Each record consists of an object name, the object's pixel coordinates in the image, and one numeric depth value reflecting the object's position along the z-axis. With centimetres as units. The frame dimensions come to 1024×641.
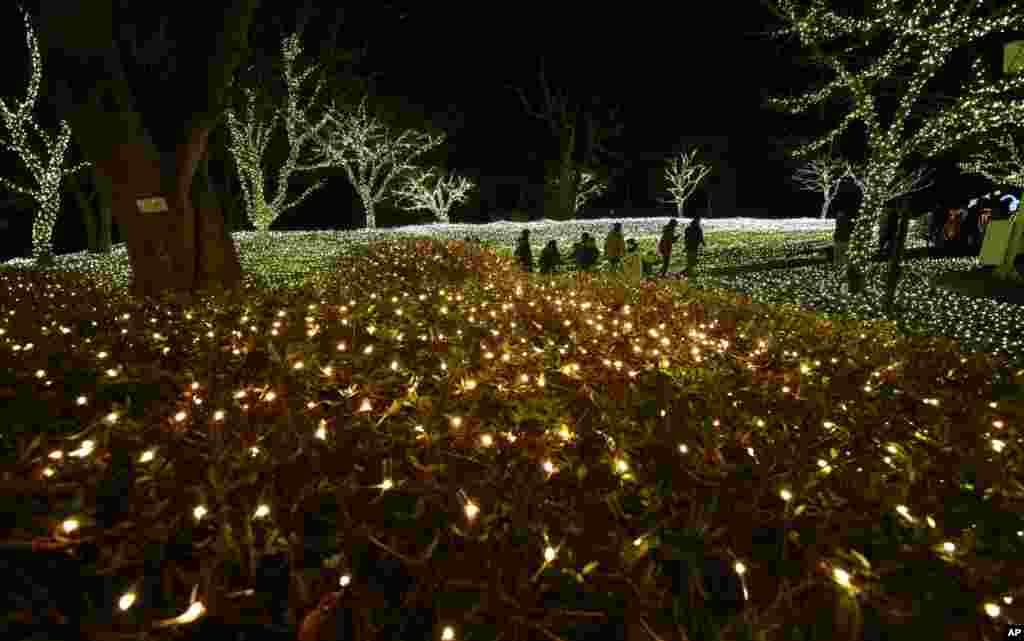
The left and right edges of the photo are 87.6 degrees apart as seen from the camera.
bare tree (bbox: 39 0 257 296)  687
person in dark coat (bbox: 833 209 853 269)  1608
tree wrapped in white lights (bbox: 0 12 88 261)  1736
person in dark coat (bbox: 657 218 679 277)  1571
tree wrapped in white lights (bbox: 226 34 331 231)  2109
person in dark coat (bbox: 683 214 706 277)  1597
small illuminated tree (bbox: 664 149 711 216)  4022
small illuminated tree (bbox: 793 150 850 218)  3503
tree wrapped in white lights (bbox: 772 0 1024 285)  1221
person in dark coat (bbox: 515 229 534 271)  1659
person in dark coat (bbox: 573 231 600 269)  1580
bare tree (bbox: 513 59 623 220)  3556
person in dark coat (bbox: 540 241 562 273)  1608
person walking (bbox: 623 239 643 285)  1381
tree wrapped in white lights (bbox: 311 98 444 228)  2781
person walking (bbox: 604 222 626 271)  1625
